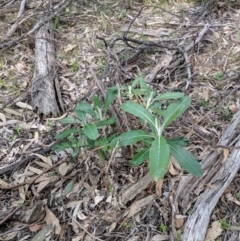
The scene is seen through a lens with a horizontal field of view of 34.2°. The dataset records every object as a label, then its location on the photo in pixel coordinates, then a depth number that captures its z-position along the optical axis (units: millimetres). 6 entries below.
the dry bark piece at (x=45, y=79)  2332
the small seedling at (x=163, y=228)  1639
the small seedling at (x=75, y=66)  2664
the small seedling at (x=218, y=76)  2431
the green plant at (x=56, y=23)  3038
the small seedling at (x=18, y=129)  2229
